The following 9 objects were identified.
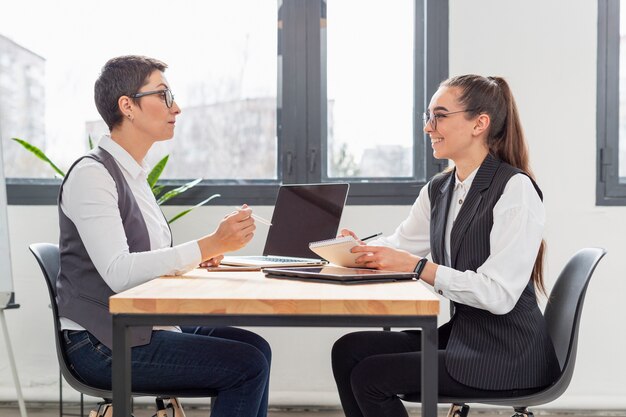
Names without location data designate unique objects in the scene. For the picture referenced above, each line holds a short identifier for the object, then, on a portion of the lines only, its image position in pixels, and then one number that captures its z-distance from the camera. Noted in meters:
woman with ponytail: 1.83
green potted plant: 2.90
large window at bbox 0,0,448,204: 3.38
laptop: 2.30
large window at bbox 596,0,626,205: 3.25
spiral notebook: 1.88
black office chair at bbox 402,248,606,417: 1.83
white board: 2.64
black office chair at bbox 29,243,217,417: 1.85
